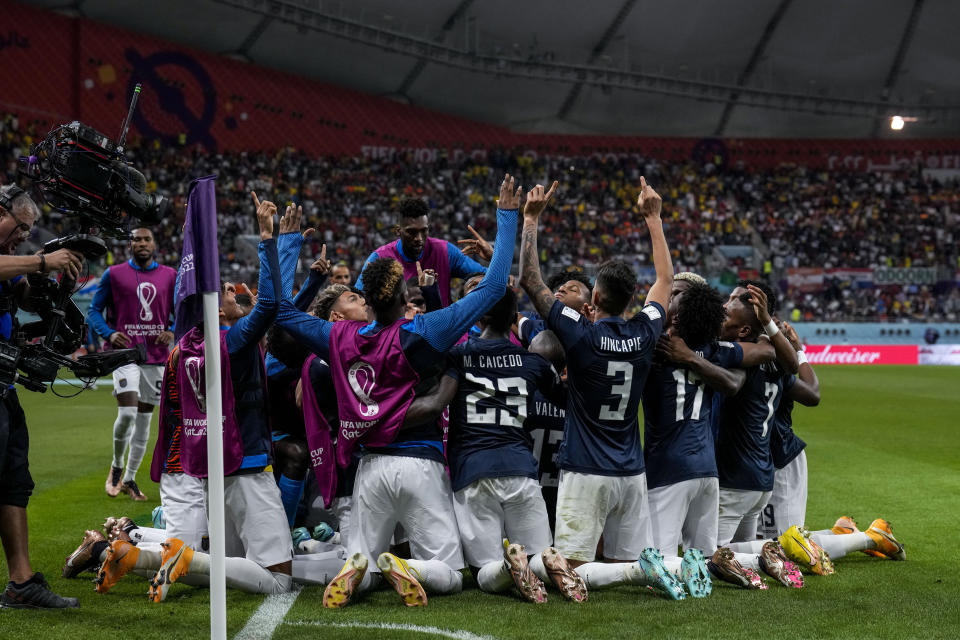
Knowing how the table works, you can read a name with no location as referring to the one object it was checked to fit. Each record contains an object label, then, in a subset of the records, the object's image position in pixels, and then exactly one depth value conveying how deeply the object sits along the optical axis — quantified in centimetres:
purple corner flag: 350
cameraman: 457
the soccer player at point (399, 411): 472
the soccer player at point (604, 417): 478
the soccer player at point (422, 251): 669
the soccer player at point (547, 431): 538
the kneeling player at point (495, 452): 485
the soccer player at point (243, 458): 461
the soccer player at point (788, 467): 586
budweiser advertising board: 3106
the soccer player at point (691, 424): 504
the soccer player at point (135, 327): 845
